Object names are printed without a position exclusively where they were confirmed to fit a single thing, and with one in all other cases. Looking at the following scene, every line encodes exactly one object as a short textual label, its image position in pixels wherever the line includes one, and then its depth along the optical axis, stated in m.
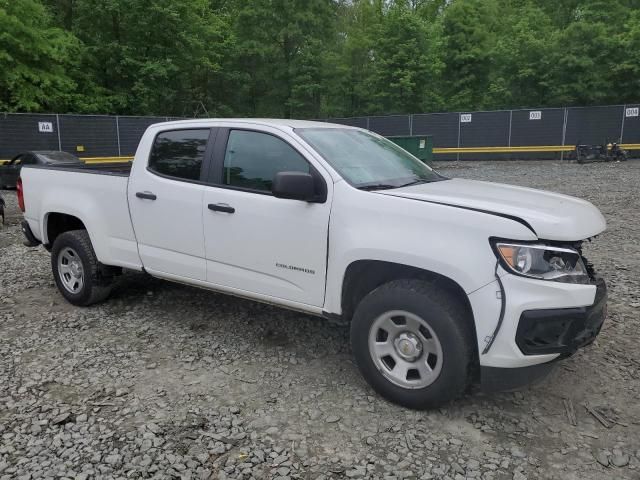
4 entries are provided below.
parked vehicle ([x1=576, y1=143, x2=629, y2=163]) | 22.08
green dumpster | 21.38
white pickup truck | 3.01
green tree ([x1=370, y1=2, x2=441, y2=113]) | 31.08
